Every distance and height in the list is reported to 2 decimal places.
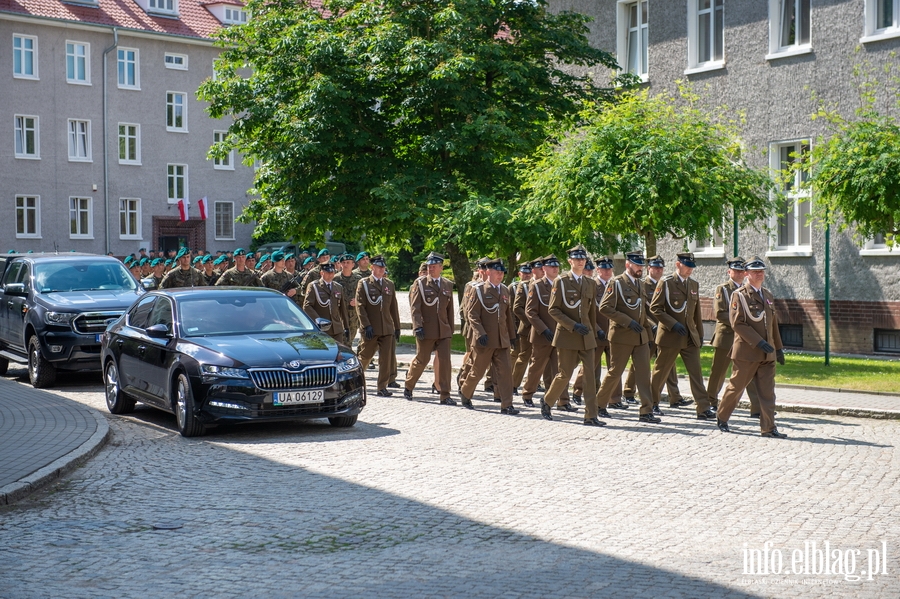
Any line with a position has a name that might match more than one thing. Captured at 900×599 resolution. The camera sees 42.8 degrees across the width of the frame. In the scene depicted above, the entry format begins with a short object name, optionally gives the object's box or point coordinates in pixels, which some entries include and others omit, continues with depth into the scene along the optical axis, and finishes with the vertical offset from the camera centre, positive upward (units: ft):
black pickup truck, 54.24 -1.39
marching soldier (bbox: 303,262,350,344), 55.72 -1.16
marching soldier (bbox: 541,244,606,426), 43.45 -1.76
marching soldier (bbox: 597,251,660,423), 43.37 -2.32
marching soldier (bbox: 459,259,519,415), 46.80 -2.23
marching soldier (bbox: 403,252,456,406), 49.45 -1.88
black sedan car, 37.32 -2.90
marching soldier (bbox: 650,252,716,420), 45.50 -1.86
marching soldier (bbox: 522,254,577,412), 46.52 -2.06
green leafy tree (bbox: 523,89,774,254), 59.82 +5.17
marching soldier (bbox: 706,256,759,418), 42.88 -2.43
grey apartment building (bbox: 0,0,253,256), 153.28 +21.00
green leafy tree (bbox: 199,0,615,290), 78.64 +12.39
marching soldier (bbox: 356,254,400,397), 52.39 -1.79
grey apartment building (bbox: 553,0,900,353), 74.28 +12.69
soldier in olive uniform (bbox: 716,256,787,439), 39.06 -2.51
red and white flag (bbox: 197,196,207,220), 168.45 +10.47
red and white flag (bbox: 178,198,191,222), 166.15 +9.92
